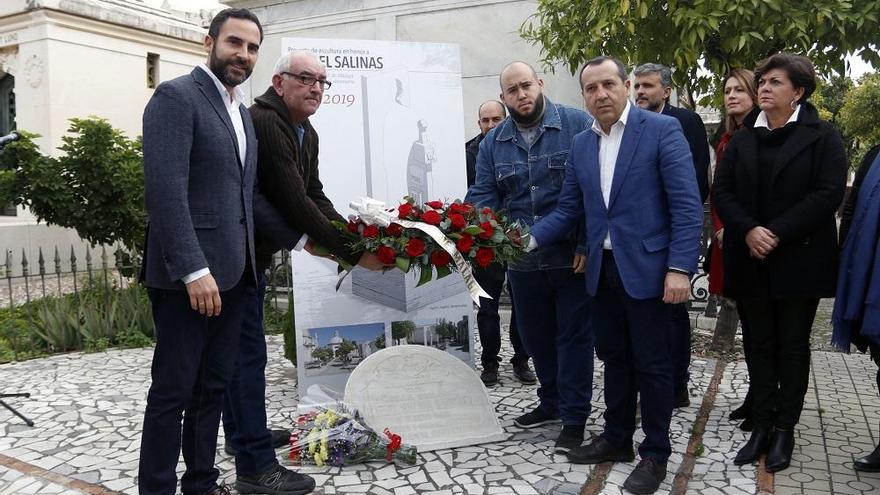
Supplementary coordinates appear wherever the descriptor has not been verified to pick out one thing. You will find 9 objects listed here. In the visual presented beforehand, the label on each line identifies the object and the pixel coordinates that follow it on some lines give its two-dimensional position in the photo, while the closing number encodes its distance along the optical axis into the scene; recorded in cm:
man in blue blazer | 329
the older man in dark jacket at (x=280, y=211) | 333
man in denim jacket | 396
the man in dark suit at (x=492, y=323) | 537
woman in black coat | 352
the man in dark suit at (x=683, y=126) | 450
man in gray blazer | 272
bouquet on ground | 374
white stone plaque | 401
